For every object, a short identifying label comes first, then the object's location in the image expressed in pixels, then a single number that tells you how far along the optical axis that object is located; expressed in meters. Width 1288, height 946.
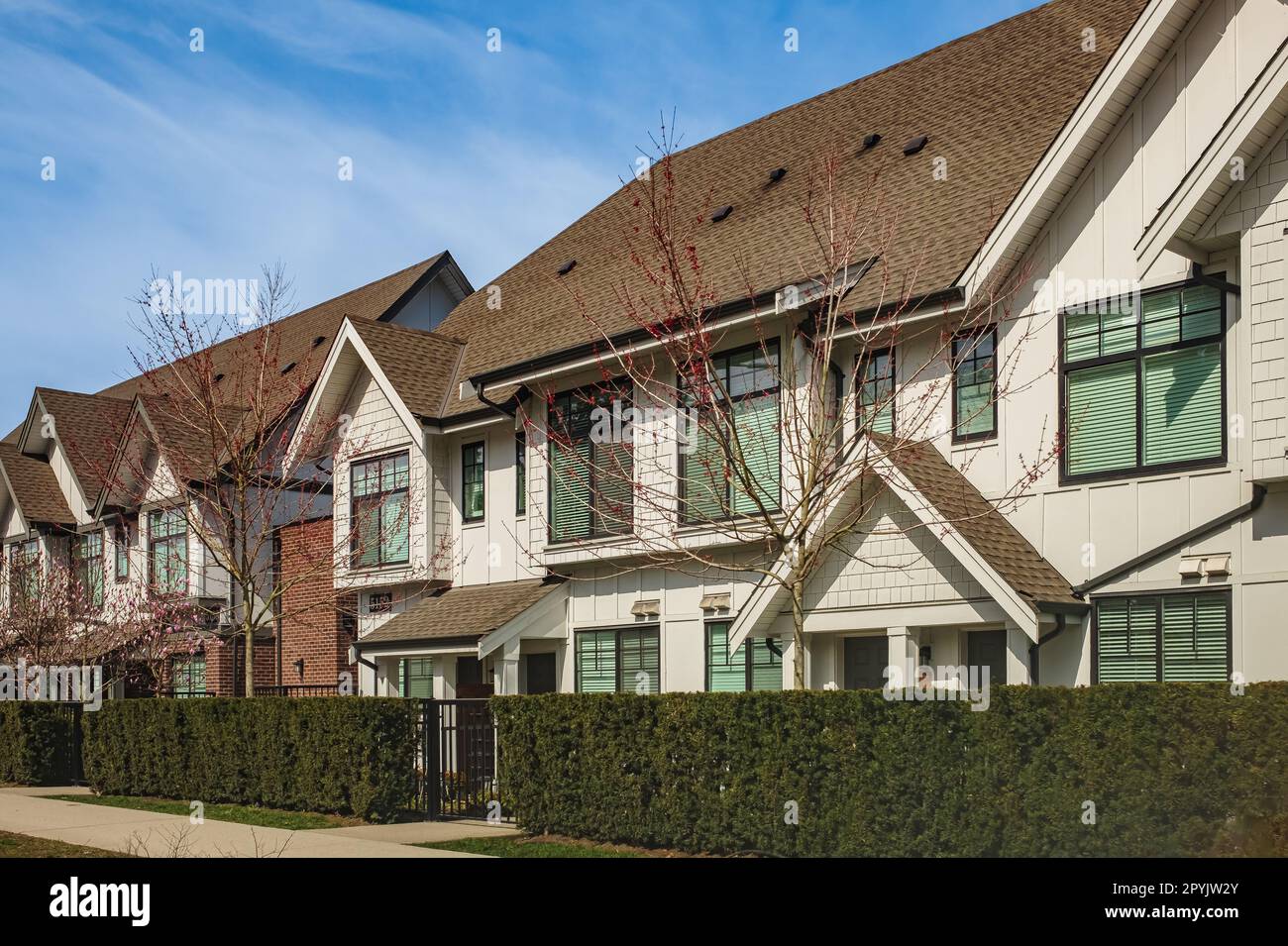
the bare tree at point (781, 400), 16.09
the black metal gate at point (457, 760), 19.08
